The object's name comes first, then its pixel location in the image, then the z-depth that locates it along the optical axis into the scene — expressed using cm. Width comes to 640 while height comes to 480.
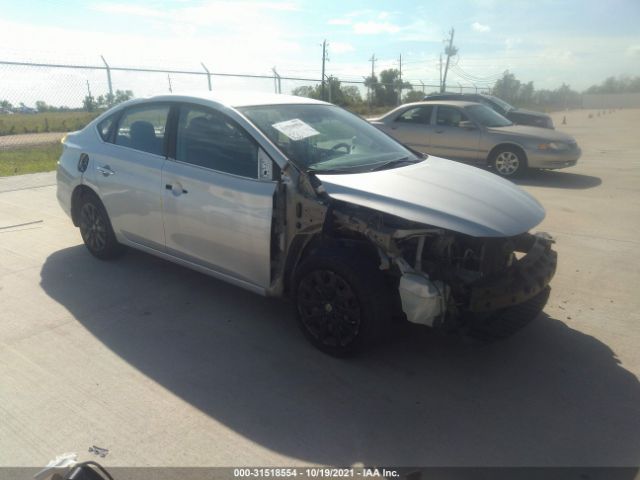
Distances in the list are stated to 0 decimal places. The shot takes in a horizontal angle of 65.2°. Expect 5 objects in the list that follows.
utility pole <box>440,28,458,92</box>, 4771
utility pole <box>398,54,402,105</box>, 2921
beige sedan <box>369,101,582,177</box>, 983
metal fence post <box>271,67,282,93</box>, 1875
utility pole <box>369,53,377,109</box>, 2746
